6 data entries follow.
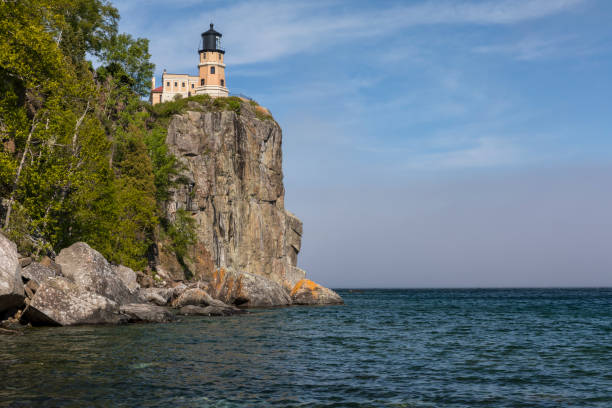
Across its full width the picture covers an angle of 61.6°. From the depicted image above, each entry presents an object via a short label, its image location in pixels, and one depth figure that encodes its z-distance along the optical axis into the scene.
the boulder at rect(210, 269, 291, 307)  48.31
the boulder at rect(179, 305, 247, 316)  36.75
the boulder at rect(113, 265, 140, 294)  38.85
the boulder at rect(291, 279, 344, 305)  56.97
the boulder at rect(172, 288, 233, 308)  41.12
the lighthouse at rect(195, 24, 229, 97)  116.69
